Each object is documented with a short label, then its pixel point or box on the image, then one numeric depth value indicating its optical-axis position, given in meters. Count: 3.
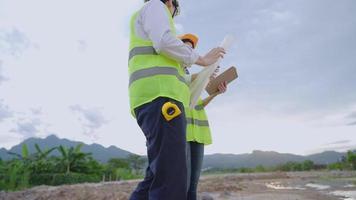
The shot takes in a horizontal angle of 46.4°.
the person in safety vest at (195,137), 2.74
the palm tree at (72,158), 24.50
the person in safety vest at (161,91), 1.78
